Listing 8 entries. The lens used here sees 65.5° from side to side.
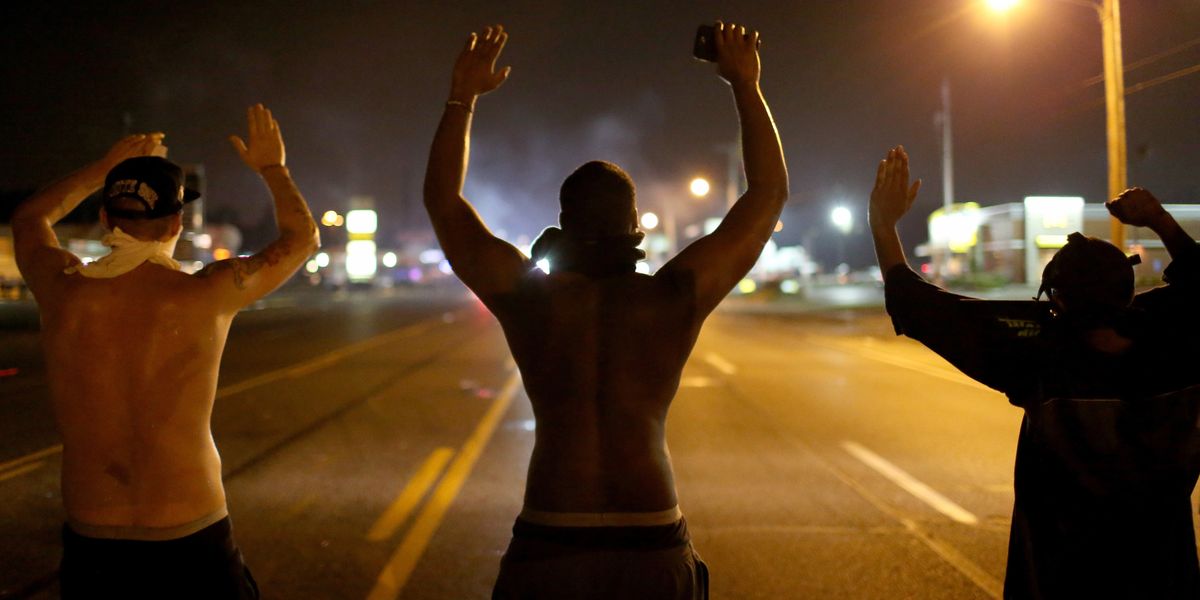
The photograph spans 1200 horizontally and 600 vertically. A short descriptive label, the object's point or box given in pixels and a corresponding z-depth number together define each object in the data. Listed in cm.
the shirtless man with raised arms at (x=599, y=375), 216
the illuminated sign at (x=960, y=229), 5066
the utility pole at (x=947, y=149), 3625
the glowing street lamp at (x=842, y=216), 4322
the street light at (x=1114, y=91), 1347
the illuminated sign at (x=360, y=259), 9644
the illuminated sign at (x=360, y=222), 9219
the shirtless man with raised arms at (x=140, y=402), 248
